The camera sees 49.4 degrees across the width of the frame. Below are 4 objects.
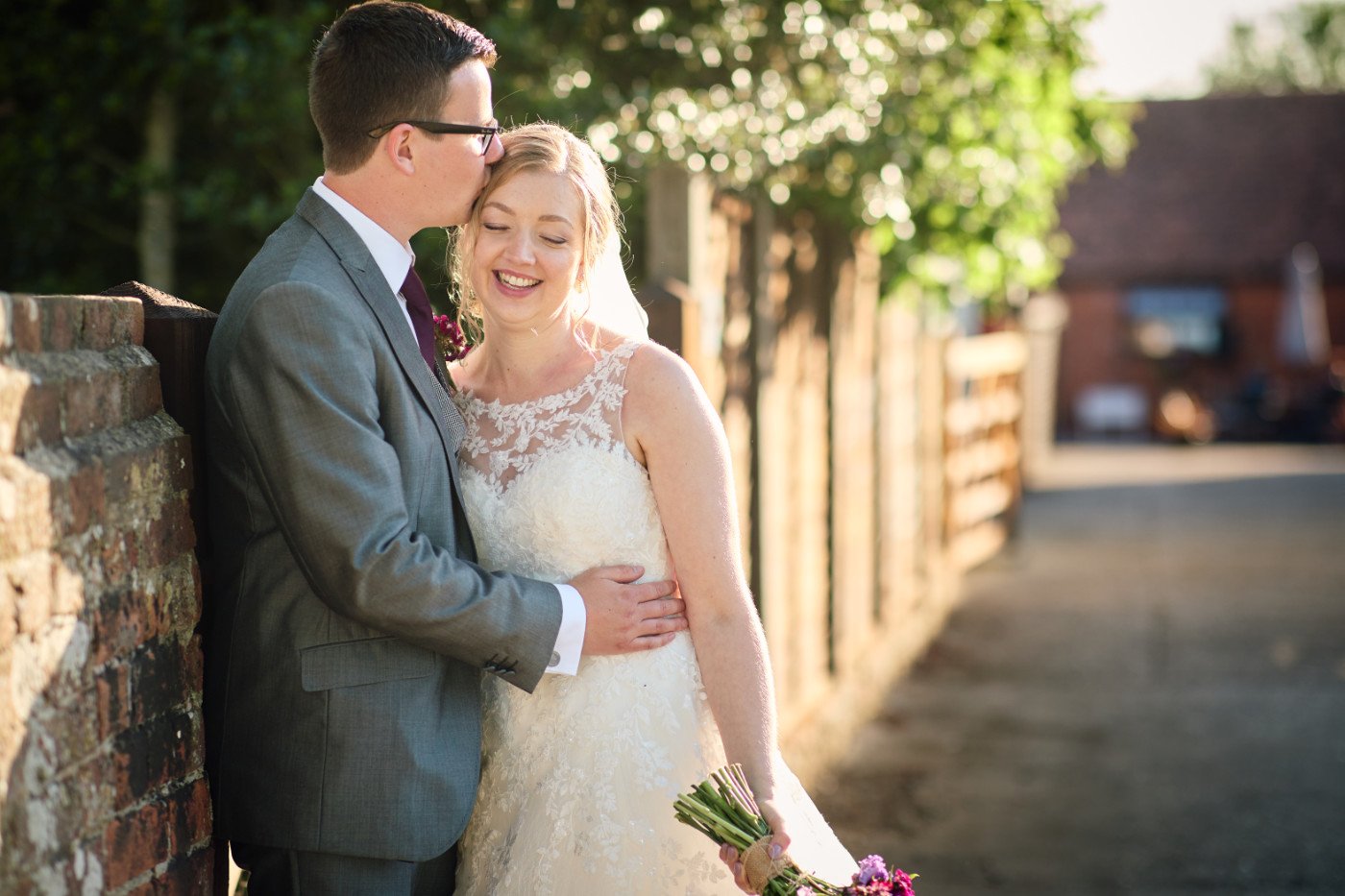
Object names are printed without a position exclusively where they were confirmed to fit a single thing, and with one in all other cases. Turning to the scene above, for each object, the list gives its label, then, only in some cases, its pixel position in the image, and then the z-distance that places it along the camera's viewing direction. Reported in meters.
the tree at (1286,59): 62.09
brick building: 28.67
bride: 2.56
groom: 2.13
